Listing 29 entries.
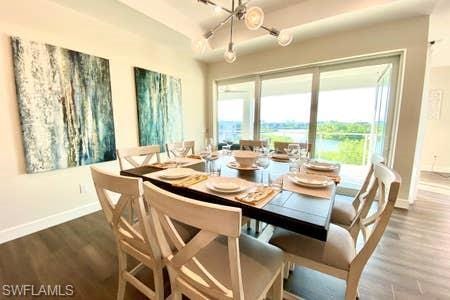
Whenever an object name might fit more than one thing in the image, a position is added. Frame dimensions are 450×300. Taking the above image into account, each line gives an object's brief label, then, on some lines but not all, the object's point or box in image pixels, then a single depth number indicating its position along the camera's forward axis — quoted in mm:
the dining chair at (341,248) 956
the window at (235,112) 4137
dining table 845
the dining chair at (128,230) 925
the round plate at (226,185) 1149
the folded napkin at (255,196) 1037
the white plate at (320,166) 1661
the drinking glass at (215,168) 1540
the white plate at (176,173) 1410
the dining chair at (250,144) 2709
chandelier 1431
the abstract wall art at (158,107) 3027
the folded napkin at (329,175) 1445
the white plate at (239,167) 1655
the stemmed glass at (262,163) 1690
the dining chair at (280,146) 2499
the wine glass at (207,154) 1815
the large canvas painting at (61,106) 1985
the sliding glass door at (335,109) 2914
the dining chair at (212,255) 651
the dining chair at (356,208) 1410
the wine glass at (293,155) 1596
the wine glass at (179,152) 2123
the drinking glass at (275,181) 1238
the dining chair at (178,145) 2250
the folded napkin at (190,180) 1290
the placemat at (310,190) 1155
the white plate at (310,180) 1259
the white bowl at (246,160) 1722
